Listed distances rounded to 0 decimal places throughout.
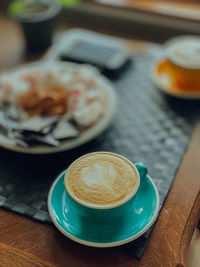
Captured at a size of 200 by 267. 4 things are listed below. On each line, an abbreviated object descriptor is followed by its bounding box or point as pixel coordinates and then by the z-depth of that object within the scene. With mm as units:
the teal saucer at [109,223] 617
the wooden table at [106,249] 618
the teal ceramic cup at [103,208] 585
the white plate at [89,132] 797
